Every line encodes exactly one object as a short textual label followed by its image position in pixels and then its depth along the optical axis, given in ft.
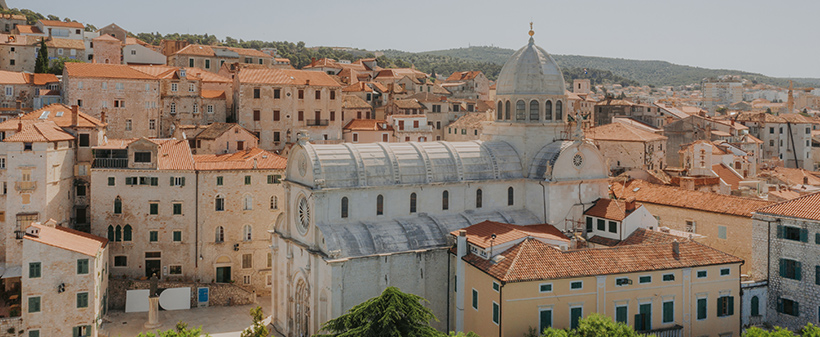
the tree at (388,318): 92.73
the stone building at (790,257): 121.70
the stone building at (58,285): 129.18
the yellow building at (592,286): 107.86
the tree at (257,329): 128.26
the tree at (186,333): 98.12
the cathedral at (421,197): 122.72
